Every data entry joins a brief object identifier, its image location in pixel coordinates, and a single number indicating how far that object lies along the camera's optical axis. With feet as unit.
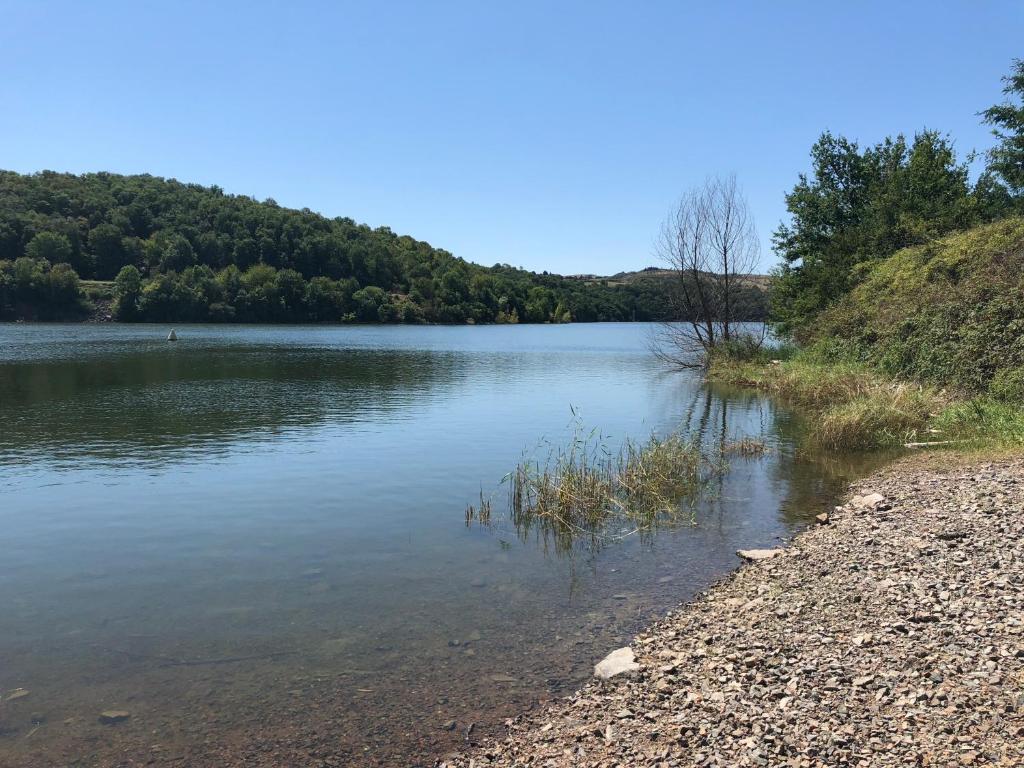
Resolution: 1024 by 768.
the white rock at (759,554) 34.35
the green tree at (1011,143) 123.85
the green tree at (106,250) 482.69
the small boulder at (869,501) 40.09
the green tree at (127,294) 427.33
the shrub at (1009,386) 57.88
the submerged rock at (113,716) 21.65
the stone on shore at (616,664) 22.85
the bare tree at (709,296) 134.00
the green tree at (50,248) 447.01
